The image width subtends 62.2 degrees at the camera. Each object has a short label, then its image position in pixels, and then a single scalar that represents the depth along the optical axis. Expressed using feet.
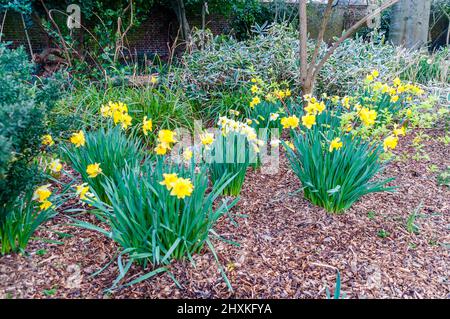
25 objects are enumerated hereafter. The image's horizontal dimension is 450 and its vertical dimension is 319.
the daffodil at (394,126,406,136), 7.64
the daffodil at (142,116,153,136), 7.11
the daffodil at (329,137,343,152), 6.91
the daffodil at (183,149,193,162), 6.28
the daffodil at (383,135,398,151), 6.91
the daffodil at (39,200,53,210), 6.10
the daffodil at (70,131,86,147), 7.27
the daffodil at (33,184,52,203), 6.05
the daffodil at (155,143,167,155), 6.11
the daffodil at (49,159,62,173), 6.99
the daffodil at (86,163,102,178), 6.41
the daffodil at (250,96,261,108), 9.98
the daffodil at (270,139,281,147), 7.83
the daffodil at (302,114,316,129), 7.73
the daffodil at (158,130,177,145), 6.11
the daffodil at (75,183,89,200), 5.91
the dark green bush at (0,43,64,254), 5.52
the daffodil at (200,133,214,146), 6.77
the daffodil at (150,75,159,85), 12.40
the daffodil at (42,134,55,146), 6.62
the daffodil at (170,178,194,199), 5.18
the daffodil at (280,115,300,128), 7.93
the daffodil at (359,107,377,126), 7.55
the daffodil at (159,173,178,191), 5.23
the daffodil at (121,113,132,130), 7.77
